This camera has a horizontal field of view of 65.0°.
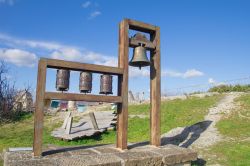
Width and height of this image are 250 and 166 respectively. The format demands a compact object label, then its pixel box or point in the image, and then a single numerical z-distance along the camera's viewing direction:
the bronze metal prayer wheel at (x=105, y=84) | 4.41
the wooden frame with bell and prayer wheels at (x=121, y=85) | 3.74
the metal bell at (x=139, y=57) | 4.63
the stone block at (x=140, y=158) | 3.76
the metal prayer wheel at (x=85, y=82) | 4.17
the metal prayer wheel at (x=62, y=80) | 3.97
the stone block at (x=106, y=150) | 4.13
